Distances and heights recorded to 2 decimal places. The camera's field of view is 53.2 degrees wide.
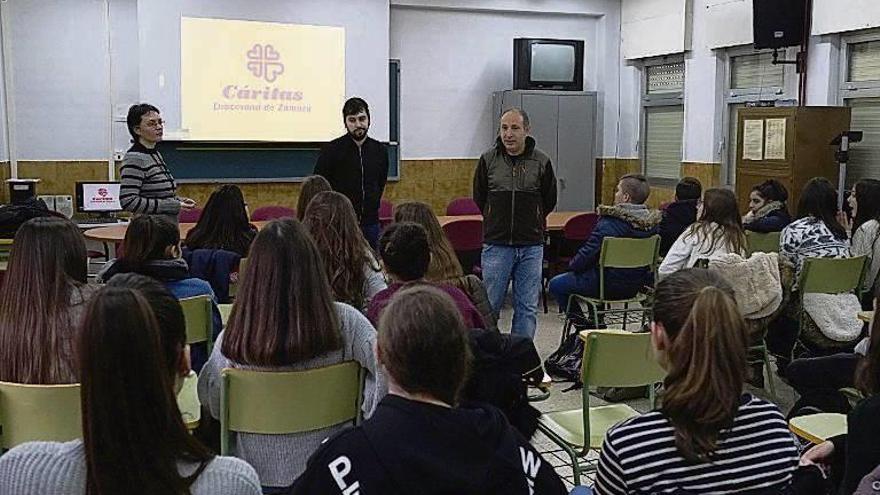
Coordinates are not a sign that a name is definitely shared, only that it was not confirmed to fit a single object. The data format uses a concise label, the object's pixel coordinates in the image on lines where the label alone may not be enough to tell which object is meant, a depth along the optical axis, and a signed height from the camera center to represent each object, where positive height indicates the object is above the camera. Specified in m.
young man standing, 5.18 +0.01
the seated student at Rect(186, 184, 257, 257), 4.32 -0.31
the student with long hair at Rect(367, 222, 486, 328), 2.89 -0.32
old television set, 9.30 +1.11
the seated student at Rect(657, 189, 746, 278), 4.64 -0.33
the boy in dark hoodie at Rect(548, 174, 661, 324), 5.34 -0.45
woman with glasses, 4.80 -0.05
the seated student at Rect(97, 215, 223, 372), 3.24 -0.36
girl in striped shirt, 1.75 -0.53
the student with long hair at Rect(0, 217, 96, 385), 2.36 -0.39
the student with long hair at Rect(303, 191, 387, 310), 3.30 -0.30
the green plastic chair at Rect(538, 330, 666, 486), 2.94 -0.69
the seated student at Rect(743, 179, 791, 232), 5.85 -0.26
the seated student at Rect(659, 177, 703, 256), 6.23 -0.35
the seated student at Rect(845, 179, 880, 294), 4.93 -0.30
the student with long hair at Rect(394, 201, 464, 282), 3.31 -0.30
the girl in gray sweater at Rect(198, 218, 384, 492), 2.39 -0.47
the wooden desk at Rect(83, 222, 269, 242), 5.95 -0.50
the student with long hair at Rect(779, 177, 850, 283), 4.82 -0.33
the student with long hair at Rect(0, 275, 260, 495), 1.38 -0.43
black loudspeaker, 7.36 +1.25
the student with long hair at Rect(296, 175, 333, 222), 4.11 -0.11
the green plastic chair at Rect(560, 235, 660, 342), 5.23 -0.54
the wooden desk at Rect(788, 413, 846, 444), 2.57 -0.77
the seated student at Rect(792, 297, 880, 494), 1.84 -0.57
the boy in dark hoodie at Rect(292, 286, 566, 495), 1.49 -0.46
